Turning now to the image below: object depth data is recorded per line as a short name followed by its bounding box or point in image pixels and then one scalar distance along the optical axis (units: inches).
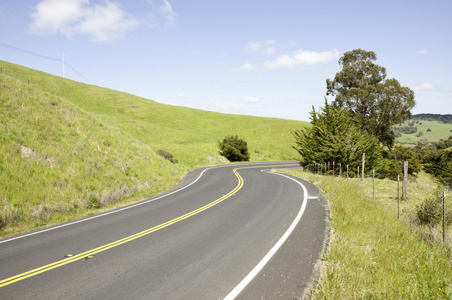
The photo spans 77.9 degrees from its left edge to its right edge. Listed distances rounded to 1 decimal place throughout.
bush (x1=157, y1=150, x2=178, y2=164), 1441.9
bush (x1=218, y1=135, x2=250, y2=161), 1740.9
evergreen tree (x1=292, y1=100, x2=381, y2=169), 1080.8
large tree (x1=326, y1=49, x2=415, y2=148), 1471.5
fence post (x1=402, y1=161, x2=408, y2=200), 568.1
